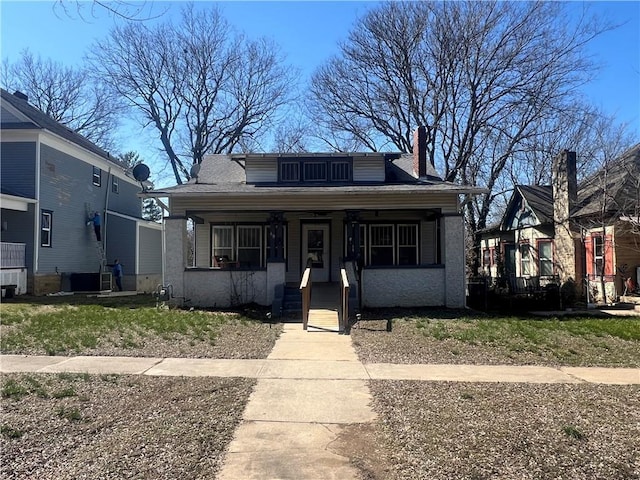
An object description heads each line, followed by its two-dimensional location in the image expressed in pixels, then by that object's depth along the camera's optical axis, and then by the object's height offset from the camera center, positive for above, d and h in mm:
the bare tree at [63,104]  35844 +12066
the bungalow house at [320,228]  14430 +1271
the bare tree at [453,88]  23797 +9391
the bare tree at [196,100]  31094 +11027
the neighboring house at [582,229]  16016 +1309
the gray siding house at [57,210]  18438 +2400
